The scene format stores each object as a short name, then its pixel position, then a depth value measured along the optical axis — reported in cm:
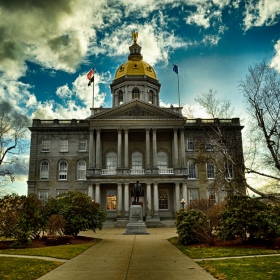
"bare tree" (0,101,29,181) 1899
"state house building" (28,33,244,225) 4194
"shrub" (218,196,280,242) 1606
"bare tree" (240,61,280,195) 1308
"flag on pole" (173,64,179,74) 4638
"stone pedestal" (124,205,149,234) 2748
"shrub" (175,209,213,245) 1788
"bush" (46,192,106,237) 2102
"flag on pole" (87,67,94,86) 4592
